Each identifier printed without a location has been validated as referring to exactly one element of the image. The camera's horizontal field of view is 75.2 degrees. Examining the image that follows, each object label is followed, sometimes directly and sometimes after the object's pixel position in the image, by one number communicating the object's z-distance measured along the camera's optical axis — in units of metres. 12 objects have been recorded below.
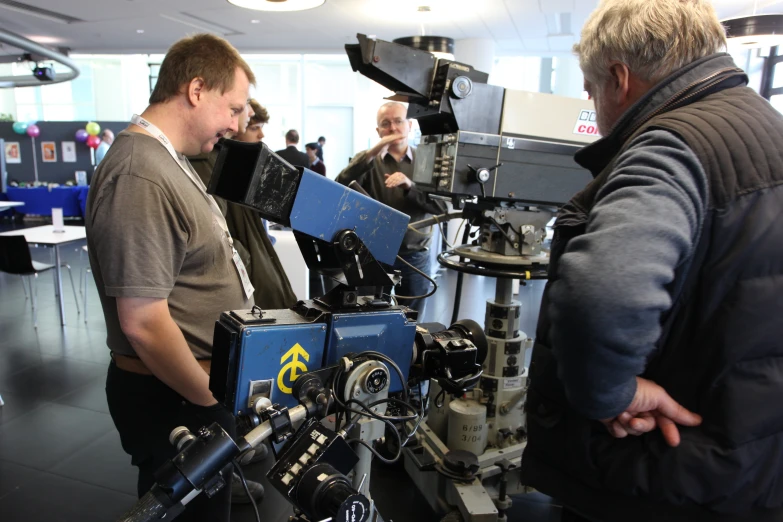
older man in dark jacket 0.68
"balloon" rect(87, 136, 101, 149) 9.03
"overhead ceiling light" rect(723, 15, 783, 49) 3.42
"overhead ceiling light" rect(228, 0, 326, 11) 2.46
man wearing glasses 2.39
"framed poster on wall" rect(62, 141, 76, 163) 9.27
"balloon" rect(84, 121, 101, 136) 8.93
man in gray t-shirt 1.01
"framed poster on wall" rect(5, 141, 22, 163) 9.27
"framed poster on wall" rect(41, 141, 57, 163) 9.32
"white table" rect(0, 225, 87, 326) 3.60
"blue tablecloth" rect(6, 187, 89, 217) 8.48
